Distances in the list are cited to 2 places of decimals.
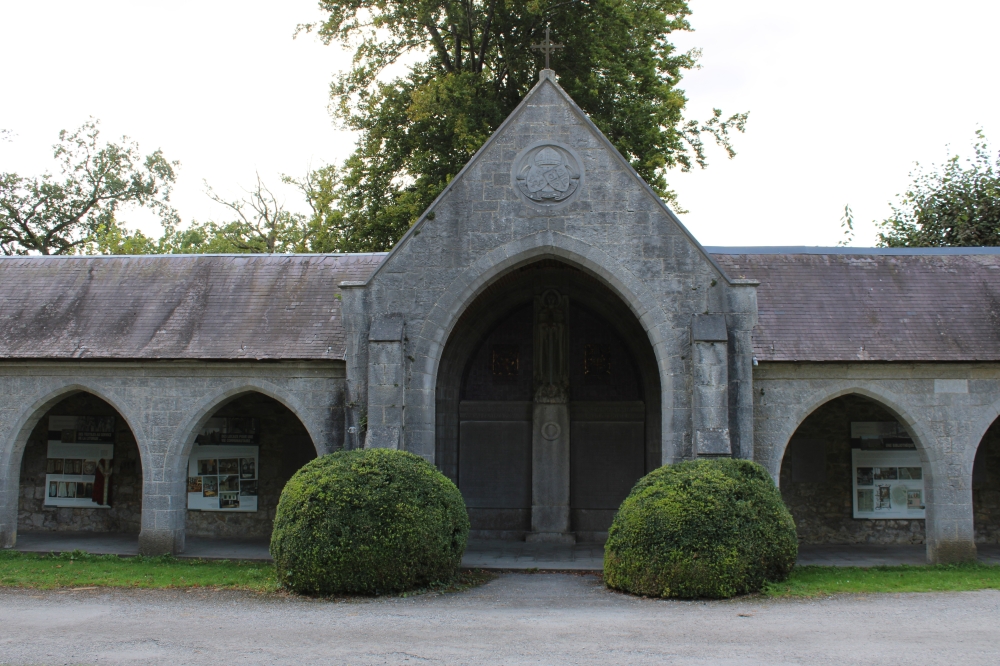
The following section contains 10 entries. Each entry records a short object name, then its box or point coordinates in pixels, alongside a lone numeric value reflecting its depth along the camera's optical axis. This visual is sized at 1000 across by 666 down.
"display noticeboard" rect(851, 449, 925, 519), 15.50
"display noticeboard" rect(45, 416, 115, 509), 16.66
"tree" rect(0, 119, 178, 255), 32.28
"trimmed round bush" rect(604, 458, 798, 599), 10.09
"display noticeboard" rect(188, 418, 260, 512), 16.31
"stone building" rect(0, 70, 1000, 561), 12.76
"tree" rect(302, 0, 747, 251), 20.42
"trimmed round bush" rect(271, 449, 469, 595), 10.18
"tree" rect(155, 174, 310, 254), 33.31
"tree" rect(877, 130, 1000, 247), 24.19
